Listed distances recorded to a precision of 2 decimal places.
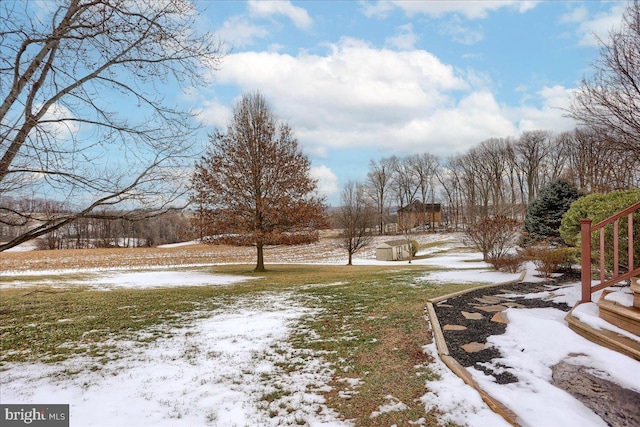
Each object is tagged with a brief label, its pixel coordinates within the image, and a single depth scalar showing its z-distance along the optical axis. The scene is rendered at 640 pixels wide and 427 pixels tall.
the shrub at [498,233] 12.16
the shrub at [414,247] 27.44
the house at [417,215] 46.16
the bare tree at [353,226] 21.81
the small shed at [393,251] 26.75
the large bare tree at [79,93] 3.60
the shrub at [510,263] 10.34
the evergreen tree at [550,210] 17.98
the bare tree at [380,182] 50.09
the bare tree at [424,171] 50.50
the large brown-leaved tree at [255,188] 14.37
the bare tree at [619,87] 6.10
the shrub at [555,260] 9.05
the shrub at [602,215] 6.21
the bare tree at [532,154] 39.03
